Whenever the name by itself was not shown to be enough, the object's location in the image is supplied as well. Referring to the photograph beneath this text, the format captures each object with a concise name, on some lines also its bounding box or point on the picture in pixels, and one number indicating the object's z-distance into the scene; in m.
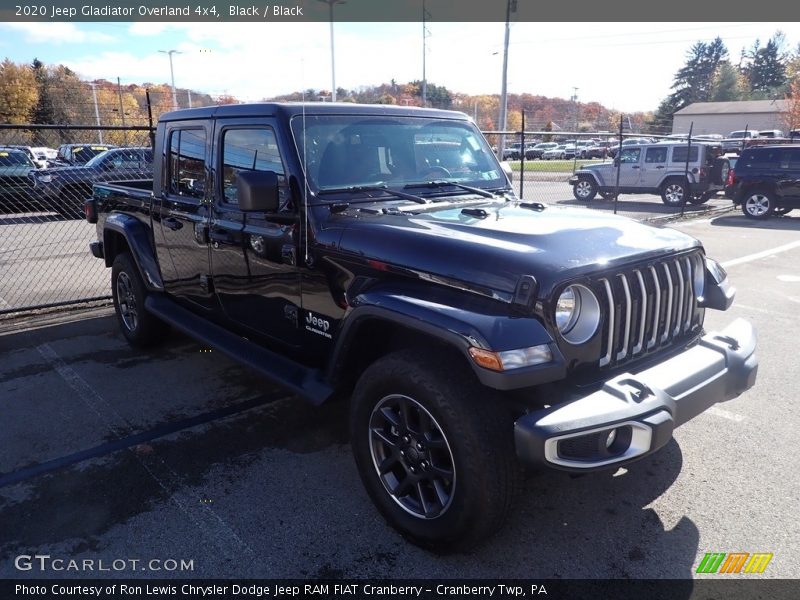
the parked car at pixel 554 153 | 45.57
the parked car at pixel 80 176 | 13.18
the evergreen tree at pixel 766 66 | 92.19
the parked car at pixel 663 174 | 16.47
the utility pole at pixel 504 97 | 28.30
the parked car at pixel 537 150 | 46.27
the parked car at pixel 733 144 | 23.43
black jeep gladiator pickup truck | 2.42
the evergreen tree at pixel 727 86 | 84.50
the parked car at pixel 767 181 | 13.86
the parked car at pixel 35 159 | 15.00
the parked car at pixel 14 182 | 14.16
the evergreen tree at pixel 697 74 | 95.25
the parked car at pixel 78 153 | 15.17
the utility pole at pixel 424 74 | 32.47
